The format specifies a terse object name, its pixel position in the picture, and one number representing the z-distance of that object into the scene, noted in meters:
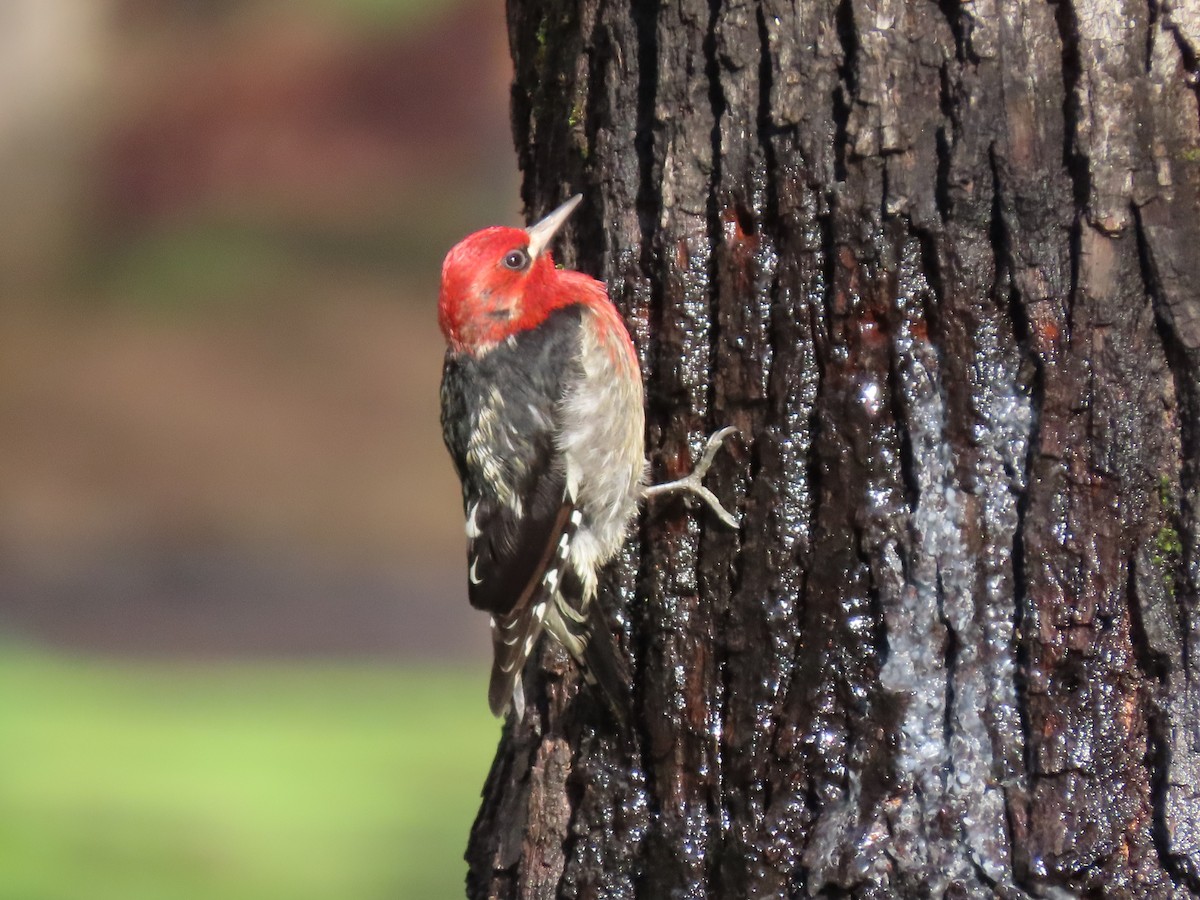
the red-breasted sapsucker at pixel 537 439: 6.55
